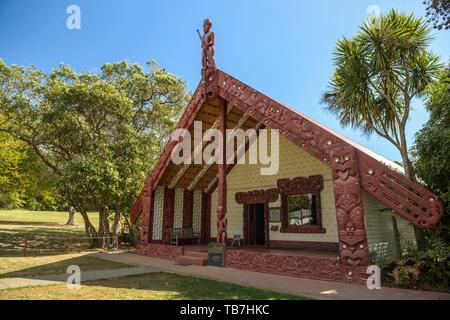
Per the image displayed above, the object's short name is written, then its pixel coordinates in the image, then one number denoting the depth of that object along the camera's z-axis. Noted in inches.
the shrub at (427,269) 277.1
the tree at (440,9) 323.2
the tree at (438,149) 316.2
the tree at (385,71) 367.9
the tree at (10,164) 939.7
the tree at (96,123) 600.1
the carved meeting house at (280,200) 302.8
